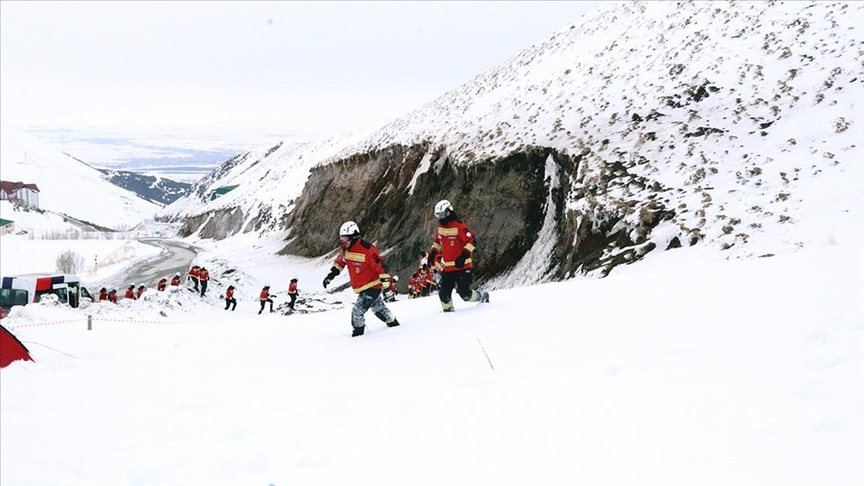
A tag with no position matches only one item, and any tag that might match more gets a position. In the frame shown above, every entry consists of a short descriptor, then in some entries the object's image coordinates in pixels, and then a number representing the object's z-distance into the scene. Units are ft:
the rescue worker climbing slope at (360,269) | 31.01
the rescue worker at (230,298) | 91.45
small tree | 223.51
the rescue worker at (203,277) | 92.23
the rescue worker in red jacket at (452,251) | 32.96
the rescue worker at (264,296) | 88.28
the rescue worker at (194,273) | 94.37
